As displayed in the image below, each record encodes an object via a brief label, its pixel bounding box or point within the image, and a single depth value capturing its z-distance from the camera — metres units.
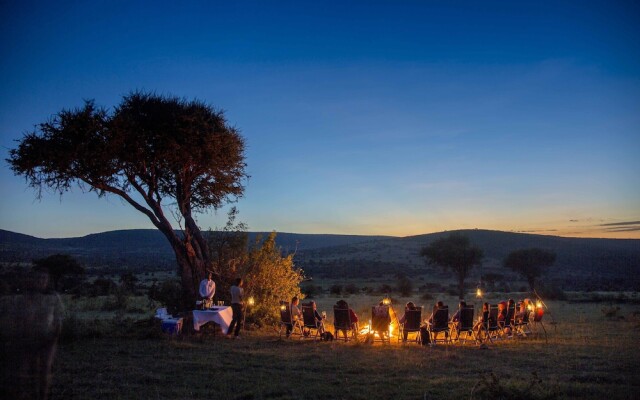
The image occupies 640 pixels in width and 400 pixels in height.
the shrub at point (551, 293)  33.59
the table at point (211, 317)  13.51
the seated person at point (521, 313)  14.74
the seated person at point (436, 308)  13.10
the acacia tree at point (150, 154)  14.73
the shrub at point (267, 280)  16.77
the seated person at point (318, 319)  13.85
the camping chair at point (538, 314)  14.77
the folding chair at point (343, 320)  13.55
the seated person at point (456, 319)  13.27
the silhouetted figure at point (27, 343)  7.33
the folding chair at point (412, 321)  13.07
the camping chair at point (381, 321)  13.15
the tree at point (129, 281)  33.69
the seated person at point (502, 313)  14.18
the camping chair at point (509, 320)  14.12
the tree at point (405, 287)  38.49
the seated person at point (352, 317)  13.62
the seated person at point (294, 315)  14.41
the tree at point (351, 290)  38.62
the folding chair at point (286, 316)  14.34
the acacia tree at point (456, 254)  43.00
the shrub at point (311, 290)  35.22
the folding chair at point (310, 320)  13.86
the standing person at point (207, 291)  14.10
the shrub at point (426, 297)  33.63
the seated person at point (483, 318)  13.43
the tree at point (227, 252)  16.75
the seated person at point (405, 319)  13.19
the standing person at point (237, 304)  13.88
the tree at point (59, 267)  38.97
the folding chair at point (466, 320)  13.17
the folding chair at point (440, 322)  13.02
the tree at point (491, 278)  53.97
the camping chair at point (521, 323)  14.62
